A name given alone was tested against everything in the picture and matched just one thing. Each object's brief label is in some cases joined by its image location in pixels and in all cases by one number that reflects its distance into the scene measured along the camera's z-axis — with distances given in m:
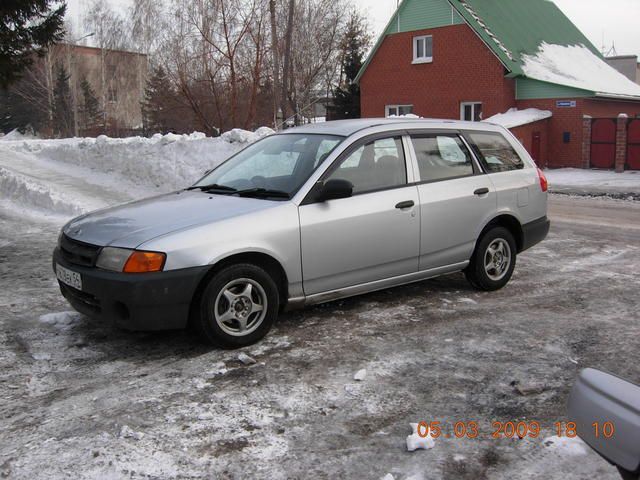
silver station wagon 4.48
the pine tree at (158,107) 28.39
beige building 54.12
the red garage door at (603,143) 22.61
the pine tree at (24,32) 10.24
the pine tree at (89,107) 54.81
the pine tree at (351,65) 38.59
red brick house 23.78
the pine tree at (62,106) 49.97
